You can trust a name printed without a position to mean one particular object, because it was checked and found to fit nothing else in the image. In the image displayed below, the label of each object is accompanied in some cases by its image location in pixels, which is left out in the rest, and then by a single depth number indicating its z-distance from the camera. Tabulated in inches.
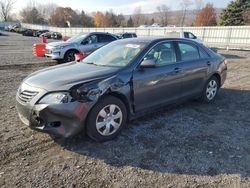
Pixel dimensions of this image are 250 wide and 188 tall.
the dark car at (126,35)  527.3
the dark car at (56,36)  1213.1
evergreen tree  1059.6
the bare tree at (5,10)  2966.8
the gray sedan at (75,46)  342.9
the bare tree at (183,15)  2591.8
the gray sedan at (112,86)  102.3
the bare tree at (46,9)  3605.0
